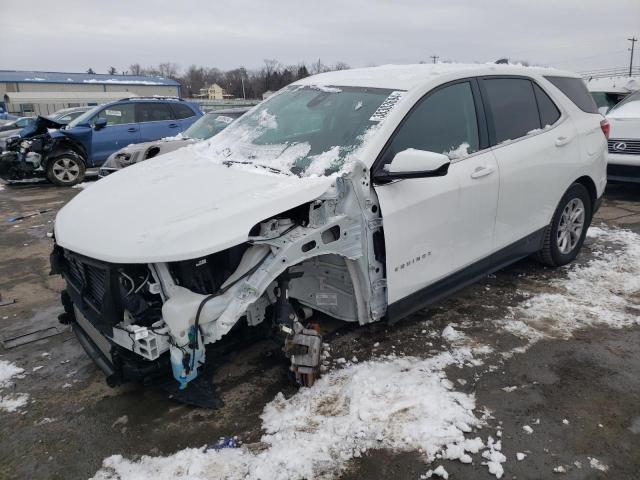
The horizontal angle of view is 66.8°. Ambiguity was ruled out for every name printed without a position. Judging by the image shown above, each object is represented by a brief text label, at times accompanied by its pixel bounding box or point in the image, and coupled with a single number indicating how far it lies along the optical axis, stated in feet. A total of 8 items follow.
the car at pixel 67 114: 44.94
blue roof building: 121.90
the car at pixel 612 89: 37.17
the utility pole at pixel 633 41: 186.91
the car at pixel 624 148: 24.79
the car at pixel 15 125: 53.67
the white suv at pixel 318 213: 8.11
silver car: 28.37
